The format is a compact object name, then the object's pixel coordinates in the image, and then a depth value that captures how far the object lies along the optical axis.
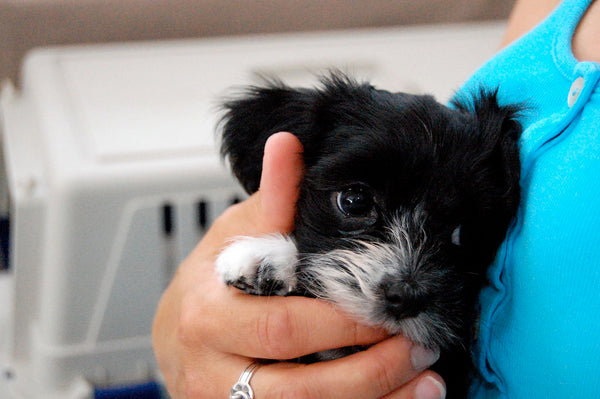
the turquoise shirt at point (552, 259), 0.56
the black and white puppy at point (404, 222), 0.58
